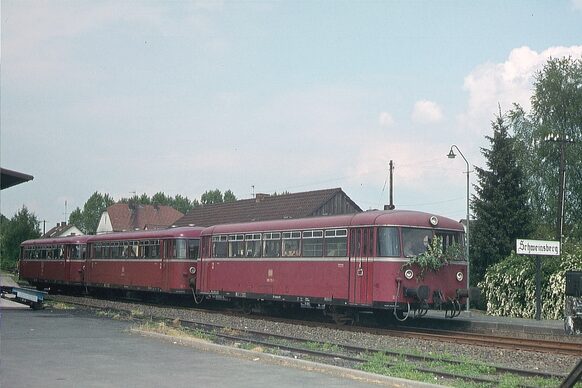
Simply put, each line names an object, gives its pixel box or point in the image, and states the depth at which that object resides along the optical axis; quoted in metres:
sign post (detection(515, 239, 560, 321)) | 24.17
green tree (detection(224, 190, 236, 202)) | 152.88
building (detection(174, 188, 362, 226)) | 56.81
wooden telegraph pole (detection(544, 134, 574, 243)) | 33.00
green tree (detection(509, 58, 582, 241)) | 47.28
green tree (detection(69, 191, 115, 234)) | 141.15
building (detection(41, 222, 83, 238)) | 124.44
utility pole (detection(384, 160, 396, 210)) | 43.35
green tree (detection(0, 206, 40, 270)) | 77.75
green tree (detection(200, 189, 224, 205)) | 154.12
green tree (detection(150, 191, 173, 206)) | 161.38
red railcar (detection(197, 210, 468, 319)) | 19.86
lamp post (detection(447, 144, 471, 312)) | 31.97
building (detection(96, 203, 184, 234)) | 104.19
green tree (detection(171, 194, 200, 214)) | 162.50
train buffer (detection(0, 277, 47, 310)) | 25.25
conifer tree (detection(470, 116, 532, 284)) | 37.34
